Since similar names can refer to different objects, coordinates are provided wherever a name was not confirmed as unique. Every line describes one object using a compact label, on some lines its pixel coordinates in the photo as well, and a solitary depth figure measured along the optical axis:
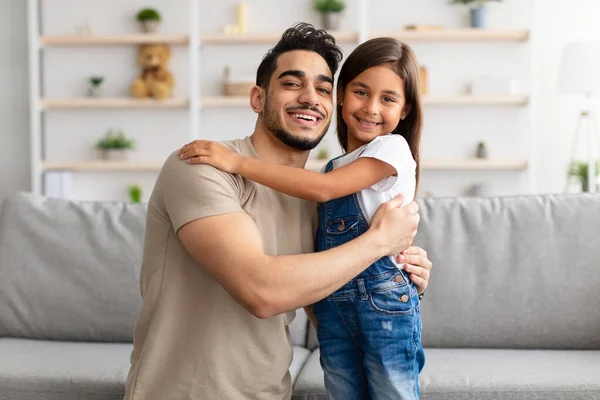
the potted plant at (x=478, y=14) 5.57
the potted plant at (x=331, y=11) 5.57
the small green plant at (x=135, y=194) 5.71
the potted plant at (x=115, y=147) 5.76
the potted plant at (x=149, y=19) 5.71
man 1.56
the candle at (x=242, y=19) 5.70
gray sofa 2.43
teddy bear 5.71
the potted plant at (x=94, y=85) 5.80
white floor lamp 4.89
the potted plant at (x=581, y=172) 5.19
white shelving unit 5.46
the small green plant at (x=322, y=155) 5.54
